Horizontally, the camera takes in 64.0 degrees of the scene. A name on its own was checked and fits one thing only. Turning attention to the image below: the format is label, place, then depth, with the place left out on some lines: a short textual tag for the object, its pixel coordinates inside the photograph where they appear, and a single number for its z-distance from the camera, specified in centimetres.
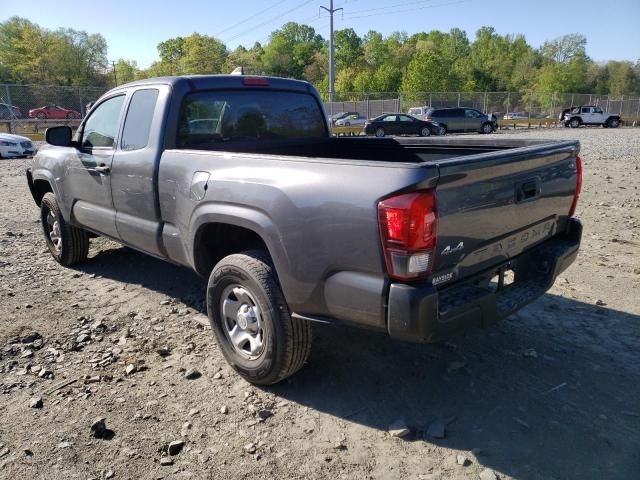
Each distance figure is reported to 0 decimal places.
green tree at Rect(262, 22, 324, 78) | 11406
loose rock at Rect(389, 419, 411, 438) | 276
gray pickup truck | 245
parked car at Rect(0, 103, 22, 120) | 2545
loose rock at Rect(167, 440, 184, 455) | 268
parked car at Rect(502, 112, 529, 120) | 4872
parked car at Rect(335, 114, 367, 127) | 3844
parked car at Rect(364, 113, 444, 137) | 2972
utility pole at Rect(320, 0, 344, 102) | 3562
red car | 2709
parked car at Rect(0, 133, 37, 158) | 1700
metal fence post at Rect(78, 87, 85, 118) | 2858
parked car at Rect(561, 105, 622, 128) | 3897
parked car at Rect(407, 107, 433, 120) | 3658
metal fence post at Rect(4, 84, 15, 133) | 2537
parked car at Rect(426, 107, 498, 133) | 3105
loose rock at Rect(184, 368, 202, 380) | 340
